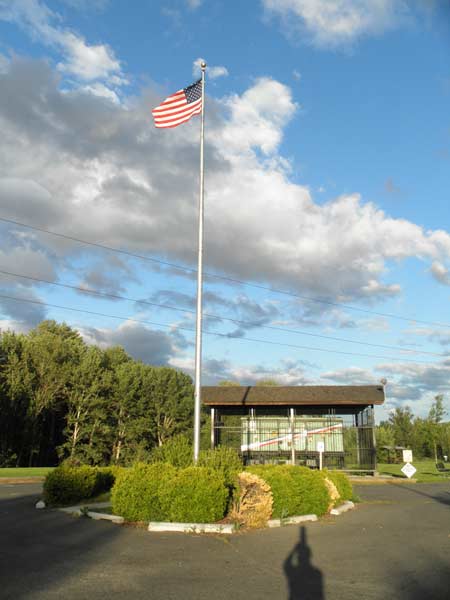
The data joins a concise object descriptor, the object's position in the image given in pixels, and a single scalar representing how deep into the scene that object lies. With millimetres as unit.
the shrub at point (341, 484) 16469
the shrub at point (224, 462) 13092
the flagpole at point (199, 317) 14945
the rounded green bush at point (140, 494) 11984
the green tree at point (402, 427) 86875
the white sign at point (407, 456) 31234
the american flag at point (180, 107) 17984
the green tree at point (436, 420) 82250
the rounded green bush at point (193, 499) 11523
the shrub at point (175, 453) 14938
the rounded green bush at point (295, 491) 13073
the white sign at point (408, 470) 30438
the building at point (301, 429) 35906
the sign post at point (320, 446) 29173
